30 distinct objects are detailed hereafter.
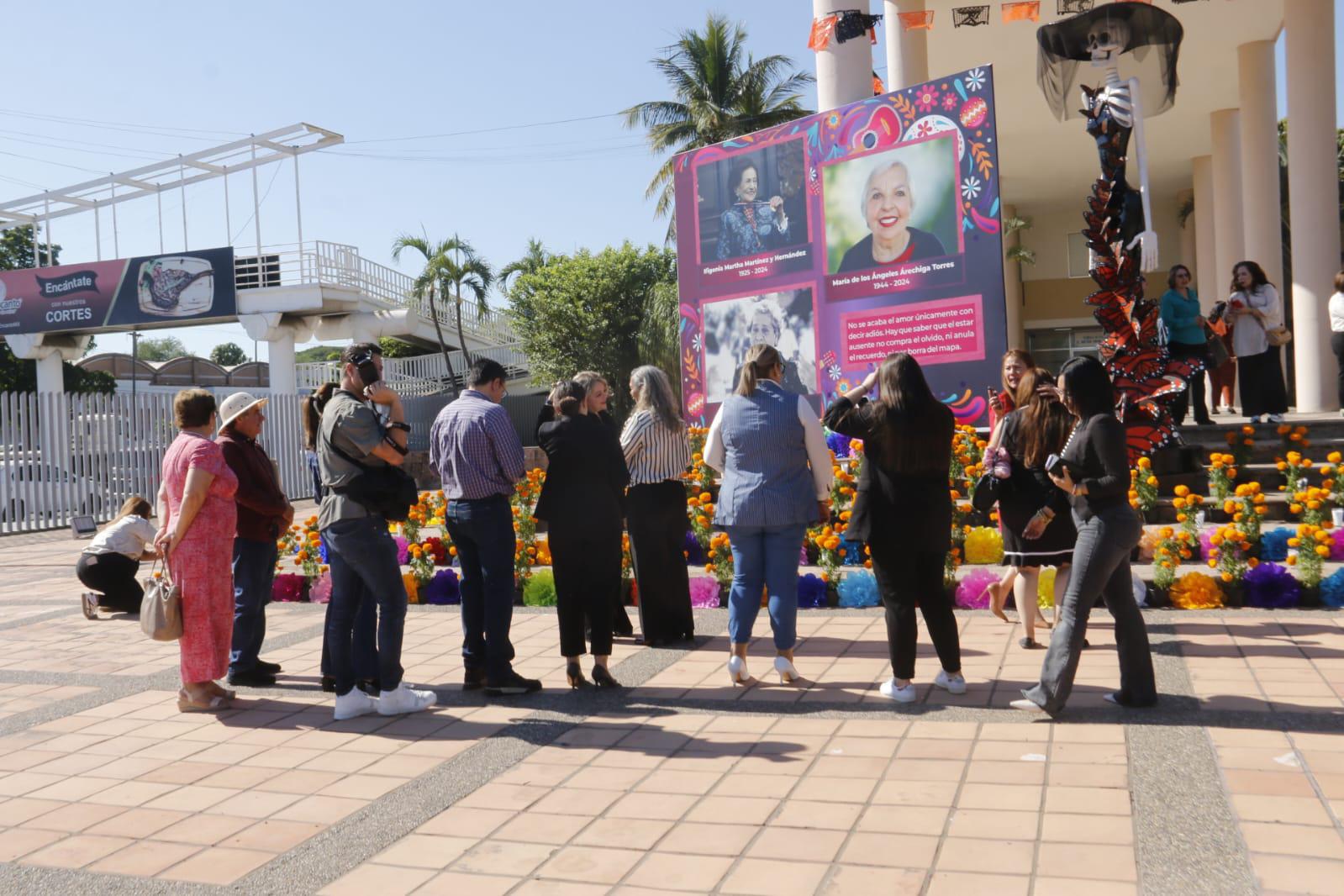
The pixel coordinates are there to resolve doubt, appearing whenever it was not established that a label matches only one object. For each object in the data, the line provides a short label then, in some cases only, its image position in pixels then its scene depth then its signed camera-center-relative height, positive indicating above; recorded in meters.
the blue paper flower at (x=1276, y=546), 8.07 -0.99
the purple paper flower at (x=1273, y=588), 7.08 -1.13
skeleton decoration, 9.29 +1.56
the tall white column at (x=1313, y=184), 13.71 +2.66
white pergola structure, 28.84 +4.13
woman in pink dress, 5.77 -0.43
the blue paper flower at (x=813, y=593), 8.12 -1.17
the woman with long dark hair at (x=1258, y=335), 10.83 +0.69
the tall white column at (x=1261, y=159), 15.54 +3.44
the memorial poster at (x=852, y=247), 10.85 +1.88
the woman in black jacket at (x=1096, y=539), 4.87 -0.54
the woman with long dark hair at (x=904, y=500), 5.34 -0.36
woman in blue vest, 5.71 -0.30
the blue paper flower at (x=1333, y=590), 7.00 -1.15
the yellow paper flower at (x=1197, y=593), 7.18 -1.16
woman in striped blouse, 6.73 -0.42
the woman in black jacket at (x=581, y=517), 5.96 -0.40
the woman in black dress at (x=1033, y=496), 6.18 -0.43
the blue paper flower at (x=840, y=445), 11.53 -0.18
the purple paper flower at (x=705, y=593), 8.34 -1.17
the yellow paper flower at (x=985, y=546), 8.95 -1.00
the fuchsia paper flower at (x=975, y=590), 7.72 -1.15
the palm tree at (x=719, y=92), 32.44 +9.78
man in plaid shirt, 5.79 -0.27
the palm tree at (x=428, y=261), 33.62 +5.49
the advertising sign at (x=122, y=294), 30.11 +4.67
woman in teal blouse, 10.46 +0.82
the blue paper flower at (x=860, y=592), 7.97 -1.16
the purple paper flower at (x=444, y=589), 9.12 -1.14
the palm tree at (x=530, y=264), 38.81 +6.20
